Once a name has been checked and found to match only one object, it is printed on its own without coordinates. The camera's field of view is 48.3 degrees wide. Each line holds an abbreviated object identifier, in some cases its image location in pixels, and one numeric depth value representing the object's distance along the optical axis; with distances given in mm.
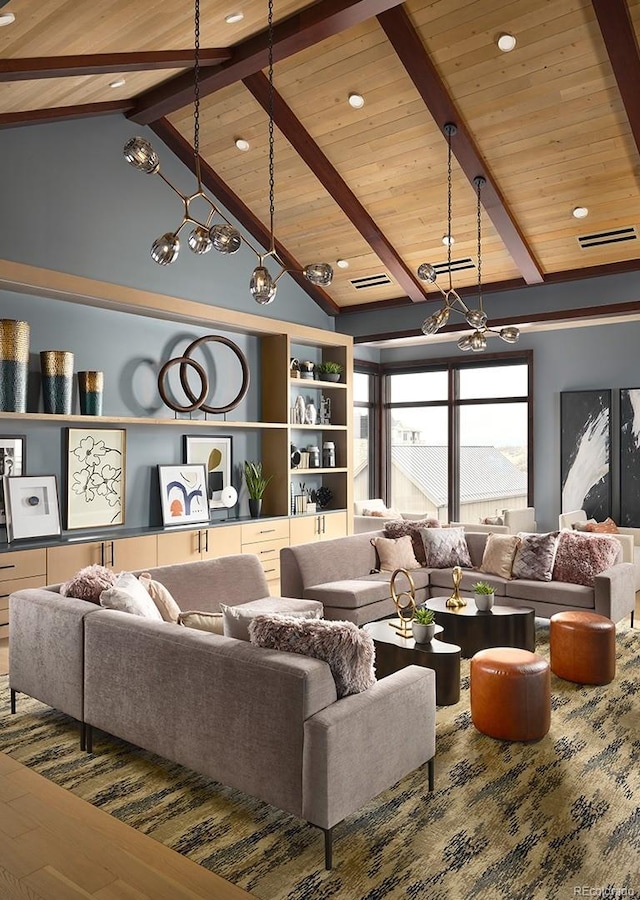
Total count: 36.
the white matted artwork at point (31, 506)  5273
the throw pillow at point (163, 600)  3750
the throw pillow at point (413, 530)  6243
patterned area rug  2322
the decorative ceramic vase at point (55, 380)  5434
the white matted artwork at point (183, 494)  6500
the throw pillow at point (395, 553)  5996
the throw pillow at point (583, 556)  5383
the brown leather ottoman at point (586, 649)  4211
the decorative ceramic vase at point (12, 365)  5090
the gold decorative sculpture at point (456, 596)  4867
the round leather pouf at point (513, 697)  3389
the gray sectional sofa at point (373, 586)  5219
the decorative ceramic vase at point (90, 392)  5727
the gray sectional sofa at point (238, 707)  2445
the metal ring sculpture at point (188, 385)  6473
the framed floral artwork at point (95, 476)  5797
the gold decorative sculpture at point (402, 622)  4074
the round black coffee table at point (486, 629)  4703
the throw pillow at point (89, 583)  3551
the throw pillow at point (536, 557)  5508
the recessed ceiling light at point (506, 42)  4779
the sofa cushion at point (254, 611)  2971
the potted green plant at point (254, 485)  7336
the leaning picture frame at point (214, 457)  6910
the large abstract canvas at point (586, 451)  8570
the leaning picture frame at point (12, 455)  5309
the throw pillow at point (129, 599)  3350
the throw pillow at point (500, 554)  5691
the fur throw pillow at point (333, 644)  2619
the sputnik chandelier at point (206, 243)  2879
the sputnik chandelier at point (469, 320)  4856
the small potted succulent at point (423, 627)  3988
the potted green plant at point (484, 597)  4793
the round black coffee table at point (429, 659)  3883
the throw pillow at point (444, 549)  6086
